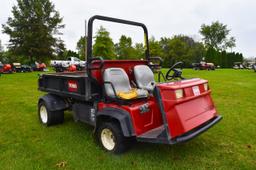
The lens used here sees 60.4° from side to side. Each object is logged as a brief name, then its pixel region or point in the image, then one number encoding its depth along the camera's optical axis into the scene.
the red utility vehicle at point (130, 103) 2.63
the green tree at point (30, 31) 28.19
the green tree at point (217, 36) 57.88
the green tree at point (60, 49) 32.09
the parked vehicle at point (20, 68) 22.58
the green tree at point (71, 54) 43.88
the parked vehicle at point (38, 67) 24.97
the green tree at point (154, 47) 39.19
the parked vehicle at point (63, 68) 19.11
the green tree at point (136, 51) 21.60
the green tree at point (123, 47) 24.81
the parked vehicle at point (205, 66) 27.89
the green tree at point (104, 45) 24.32
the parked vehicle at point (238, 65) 36.64
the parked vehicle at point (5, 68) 20.15
